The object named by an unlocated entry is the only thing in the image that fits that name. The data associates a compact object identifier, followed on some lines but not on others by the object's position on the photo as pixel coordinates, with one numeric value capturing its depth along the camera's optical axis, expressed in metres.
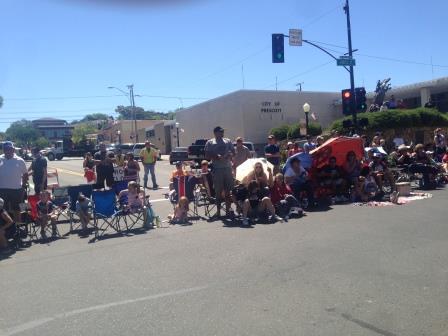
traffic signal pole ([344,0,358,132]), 20.30
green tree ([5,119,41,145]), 120.62
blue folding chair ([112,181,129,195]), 11.98
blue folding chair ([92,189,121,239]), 9.97
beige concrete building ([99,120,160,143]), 74.54
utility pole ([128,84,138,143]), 67.62
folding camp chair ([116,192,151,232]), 9.98
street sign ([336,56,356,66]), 22.70
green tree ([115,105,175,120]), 149.50
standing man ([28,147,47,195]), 12.34
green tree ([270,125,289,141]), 33.88
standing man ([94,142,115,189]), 13.39
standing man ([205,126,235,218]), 10.91
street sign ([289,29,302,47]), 21.97
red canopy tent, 12.80
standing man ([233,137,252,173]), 13.05
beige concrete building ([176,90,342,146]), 38.41
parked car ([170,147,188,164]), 35.69
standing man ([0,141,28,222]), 9.44
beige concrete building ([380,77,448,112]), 35.16
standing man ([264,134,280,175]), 14.13
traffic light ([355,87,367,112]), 20.44
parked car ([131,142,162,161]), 44.80
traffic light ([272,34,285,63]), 21.00
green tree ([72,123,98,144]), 102.06
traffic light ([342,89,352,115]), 20.33
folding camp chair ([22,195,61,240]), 9.73
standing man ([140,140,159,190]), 18.17
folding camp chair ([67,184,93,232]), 11.15
